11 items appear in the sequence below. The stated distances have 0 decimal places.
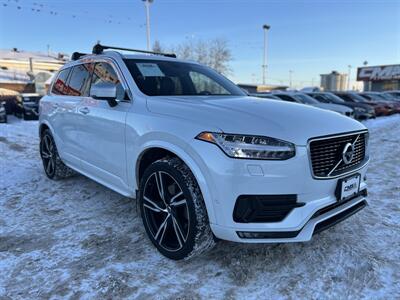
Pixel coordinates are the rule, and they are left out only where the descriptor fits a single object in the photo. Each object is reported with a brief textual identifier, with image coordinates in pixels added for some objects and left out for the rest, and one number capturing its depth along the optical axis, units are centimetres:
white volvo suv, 242
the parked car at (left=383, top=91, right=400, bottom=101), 2764
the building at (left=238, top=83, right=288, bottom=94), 4959
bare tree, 4466
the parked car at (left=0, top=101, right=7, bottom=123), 1385
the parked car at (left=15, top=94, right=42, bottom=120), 1612
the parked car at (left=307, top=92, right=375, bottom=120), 1673
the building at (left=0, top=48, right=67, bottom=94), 3162
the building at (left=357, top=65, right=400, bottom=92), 5131
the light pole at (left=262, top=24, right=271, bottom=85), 4406
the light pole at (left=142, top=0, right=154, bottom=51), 2795
